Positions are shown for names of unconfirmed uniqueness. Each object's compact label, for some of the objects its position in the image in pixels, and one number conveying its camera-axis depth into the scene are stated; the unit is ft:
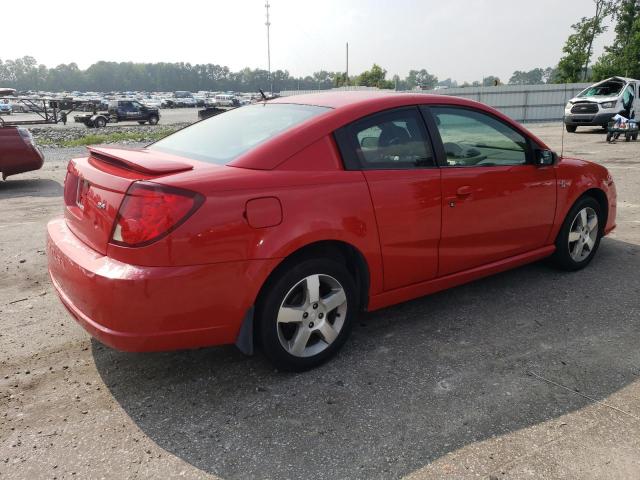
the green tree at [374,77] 272.10
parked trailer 34.99
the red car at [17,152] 31.73
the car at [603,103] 66.23
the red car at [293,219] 8.51
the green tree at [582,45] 123.30
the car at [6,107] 118.77
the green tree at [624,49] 114.21
